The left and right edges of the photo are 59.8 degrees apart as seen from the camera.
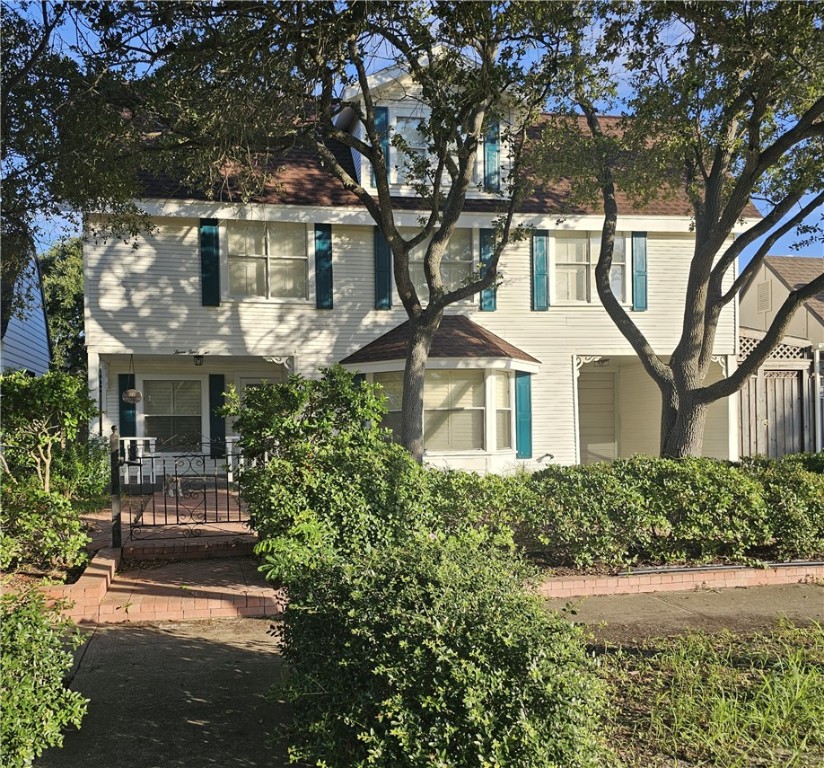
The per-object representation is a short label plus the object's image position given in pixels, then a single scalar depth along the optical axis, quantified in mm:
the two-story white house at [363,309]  13703
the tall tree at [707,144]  8227
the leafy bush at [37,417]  7246
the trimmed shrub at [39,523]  6812
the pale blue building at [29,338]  17062
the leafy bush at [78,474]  7695
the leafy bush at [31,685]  2902
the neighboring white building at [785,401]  16391
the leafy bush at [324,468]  5660
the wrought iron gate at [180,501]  9180
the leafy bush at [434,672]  2750
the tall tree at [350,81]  8133
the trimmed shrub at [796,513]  7613
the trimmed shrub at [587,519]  7266
